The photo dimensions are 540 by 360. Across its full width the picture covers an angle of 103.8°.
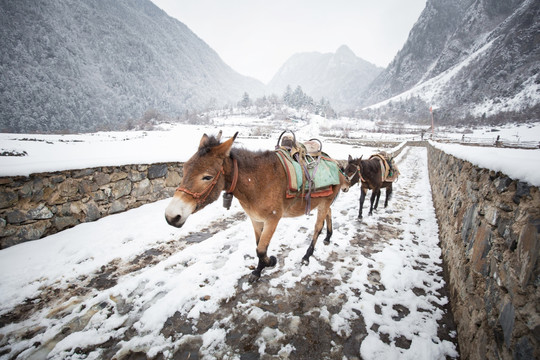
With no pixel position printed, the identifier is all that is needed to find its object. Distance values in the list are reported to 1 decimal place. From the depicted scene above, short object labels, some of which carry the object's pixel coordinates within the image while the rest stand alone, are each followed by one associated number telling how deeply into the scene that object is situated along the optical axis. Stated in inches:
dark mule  232.2
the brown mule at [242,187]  84.5
